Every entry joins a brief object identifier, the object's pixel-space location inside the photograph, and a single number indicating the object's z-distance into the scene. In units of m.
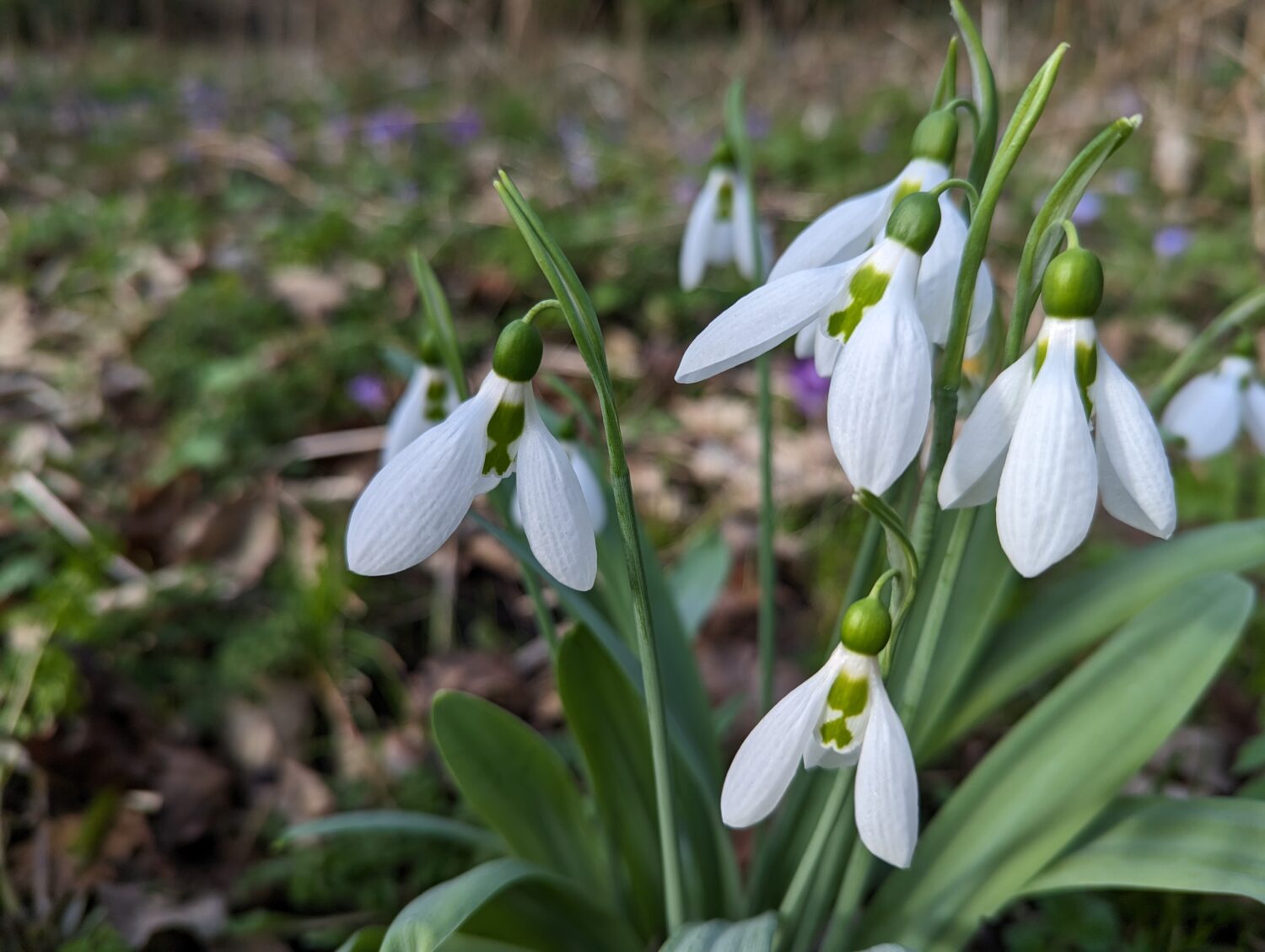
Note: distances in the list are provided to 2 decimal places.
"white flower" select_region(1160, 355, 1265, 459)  0.23
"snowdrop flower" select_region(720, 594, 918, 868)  0.16
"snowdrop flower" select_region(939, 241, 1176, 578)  0.15
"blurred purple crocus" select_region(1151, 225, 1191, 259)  0.56
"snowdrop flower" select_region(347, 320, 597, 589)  0.17
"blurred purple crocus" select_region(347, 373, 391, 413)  0.43
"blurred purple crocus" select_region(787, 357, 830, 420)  0.44
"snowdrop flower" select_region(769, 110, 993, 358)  0.17
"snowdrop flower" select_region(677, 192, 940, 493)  0.16
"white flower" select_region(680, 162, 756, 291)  0.25
